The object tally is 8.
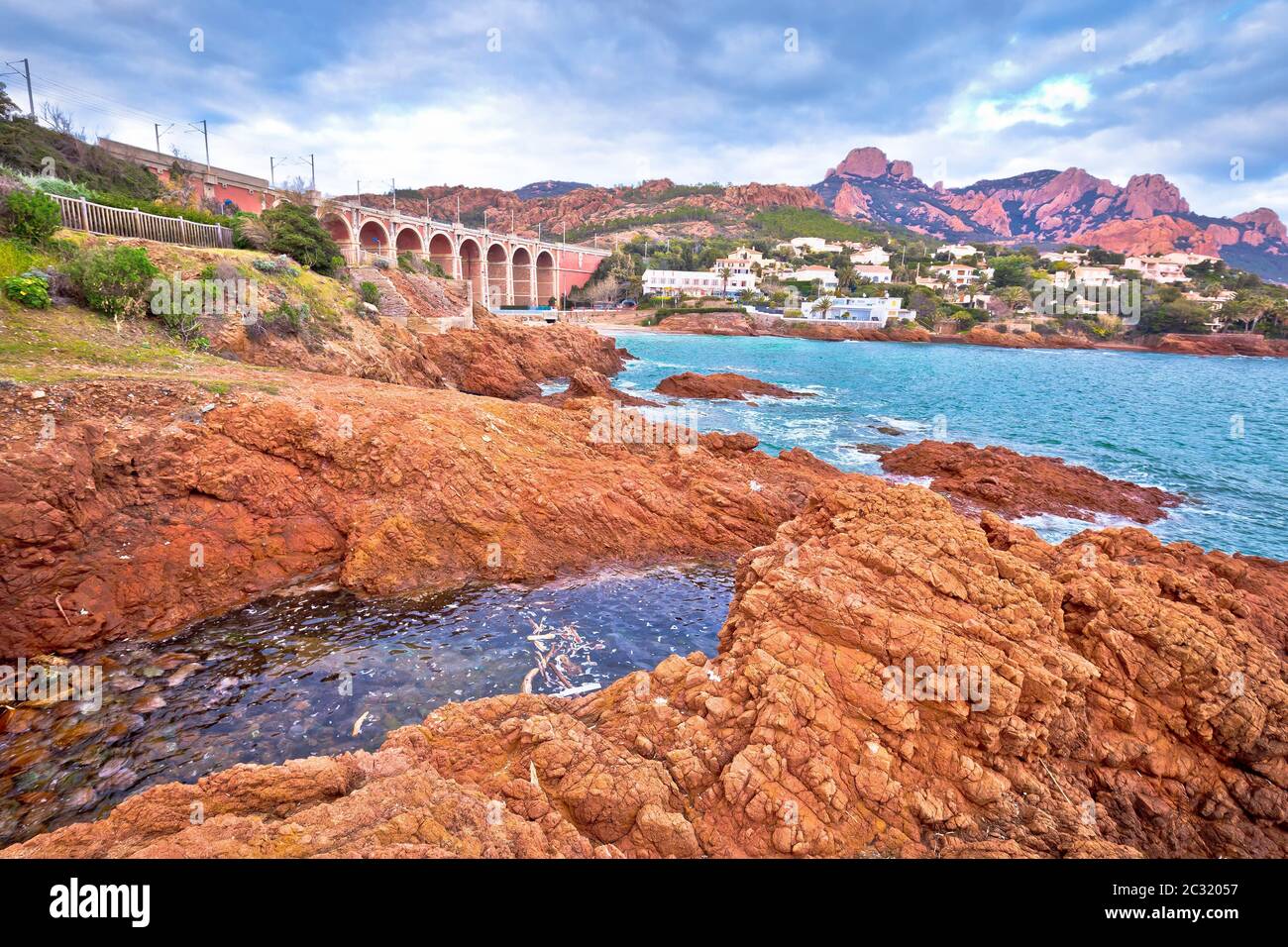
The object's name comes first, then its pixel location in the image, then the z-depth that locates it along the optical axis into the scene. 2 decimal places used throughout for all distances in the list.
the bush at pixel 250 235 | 24.09
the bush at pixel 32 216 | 14.49
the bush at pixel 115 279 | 14.41
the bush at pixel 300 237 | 25.55
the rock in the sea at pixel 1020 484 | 18.61
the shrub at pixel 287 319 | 18.95
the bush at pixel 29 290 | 12.93
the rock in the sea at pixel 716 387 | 36.41
